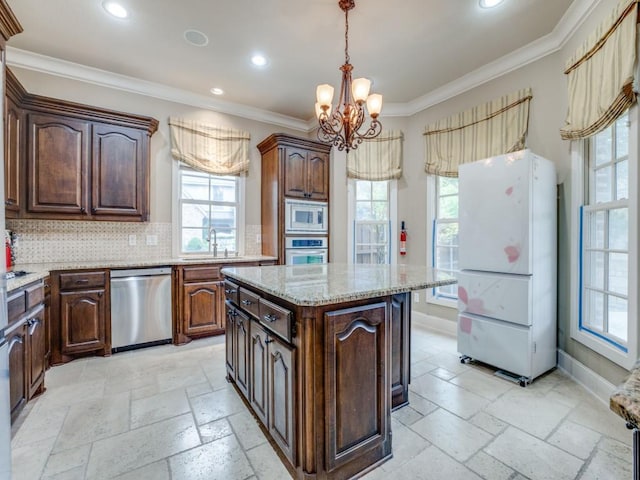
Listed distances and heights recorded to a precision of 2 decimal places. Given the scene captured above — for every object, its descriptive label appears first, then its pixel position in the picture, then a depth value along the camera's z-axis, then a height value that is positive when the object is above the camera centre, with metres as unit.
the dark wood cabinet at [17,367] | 1.88 -0.84
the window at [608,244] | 2.01 -0.04
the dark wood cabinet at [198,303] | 3.40 -0.76
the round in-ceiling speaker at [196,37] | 2.76 +1.84
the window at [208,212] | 3.98 +0.32
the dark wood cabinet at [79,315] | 2.84 -0.76
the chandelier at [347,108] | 2.31 +1.01
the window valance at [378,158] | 4.21 +1.09
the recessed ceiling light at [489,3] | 2.38 +1.84
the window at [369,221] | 4.35 +0.23
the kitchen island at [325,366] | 1.44 -0.66
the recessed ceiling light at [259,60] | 3.14 +1.84
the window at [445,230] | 3.80 +0.09
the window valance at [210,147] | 3.83 +1.17
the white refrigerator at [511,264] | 2.50 -0.23
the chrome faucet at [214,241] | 4.01 -0.07
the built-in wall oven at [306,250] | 4.12 -0.19
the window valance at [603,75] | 1.90 +1.13
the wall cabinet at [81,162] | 2.90 +0.75
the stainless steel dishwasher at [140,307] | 3.11 -0.75
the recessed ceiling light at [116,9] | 2.43 +1.83
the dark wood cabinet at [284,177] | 4.05 +0.82
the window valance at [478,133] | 3.07 +1.16
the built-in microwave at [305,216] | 4.10 +0.28
